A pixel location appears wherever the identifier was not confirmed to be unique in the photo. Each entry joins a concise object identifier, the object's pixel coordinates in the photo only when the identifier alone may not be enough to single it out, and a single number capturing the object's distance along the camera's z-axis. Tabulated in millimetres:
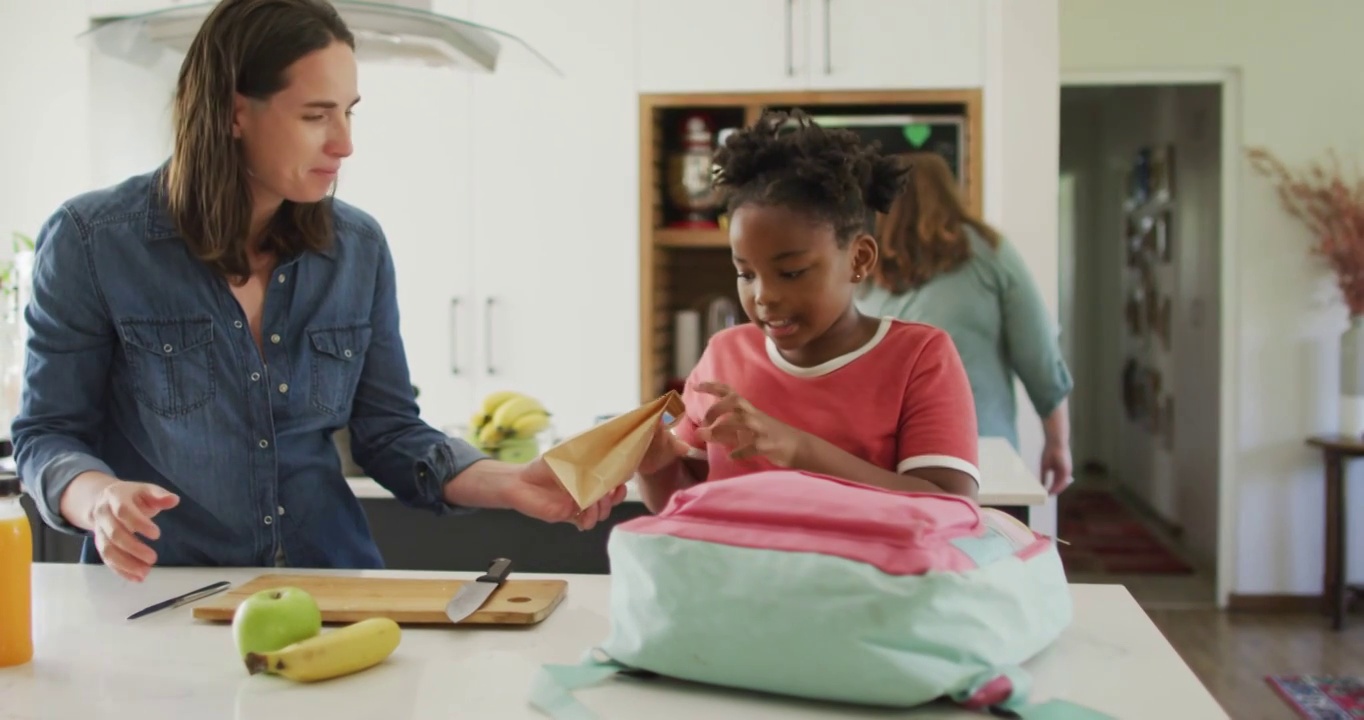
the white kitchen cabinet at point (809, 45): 3541
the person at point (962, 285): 2809
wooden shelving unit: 3570
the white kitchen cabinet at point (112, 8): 3734
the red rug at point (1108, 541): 5527
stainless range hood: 1920
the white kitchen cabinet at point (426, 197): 3768
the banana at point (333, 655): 1109
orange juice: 1177
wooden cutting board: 1290
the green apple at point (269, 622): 1150
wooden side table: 4477
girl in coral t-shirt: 1473
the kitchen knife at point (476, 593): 1287
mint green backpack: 985
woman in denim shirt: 1499
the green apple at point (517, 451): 2510
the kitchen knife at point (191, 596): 1366
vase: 4516
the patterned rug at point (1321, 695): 3600
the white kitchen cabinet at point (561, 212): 3705
